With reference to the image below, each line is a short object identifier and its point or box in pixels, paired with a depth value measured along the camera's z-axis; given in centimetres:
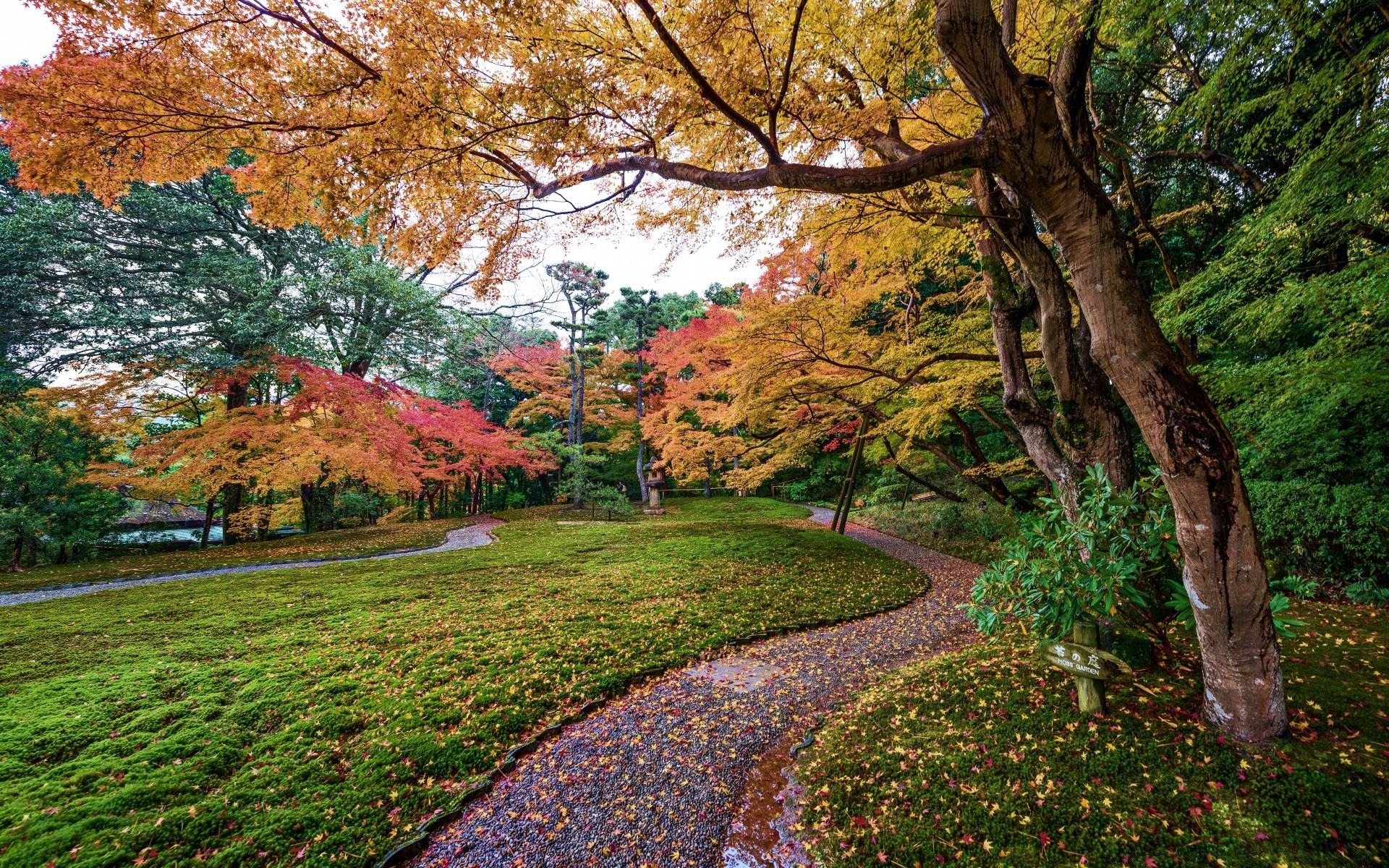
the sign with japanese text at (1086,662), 248
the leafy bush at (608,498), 1606
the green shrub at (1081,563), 236
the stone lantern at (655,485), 1930
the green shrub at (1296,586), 216
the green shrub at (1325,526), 529
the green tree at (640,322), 1988
